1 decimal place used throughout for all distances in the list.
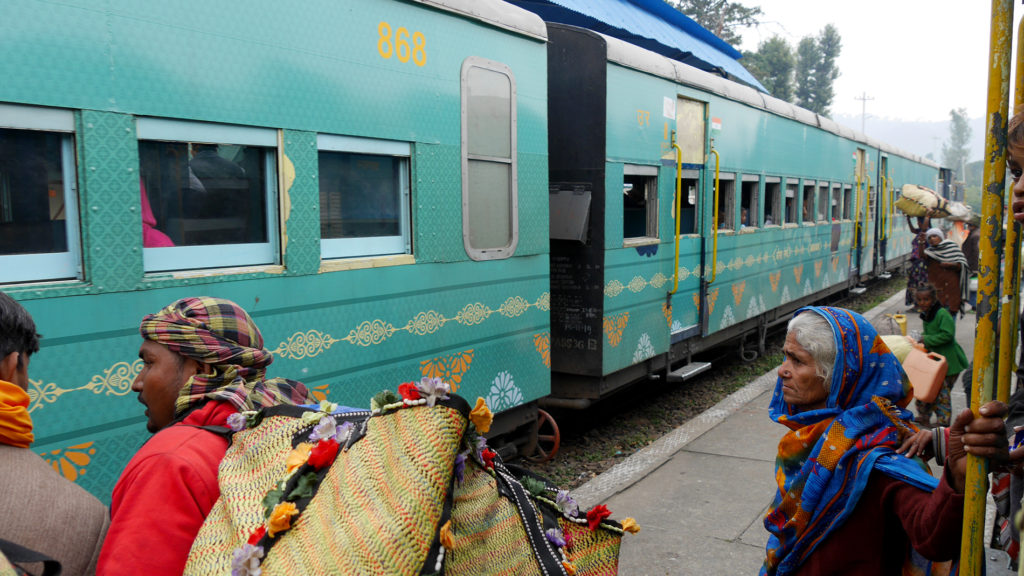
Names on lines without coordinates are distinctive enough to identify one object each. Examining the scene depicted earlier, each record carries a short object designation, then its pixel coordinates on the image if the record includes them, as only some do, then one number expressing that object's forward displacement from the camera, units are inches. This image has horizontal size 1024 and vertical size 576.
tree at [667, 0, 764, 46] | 1374.3
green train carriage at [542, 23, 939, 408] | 233.1
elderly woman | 78.4
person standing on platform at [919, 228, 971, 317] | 219.3
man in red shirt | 57.6
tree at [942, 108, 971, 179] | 4810.5
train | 106.3
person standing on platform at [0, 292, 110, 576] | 58.1
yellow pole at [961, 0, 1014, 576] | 57.6
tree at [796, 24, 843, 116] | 2135.8
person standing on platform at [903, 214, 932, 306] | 336.5
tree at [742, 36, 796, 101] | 1702.8
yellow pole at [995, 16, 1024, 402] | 57.9
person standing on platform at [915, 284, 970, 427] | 207.0
